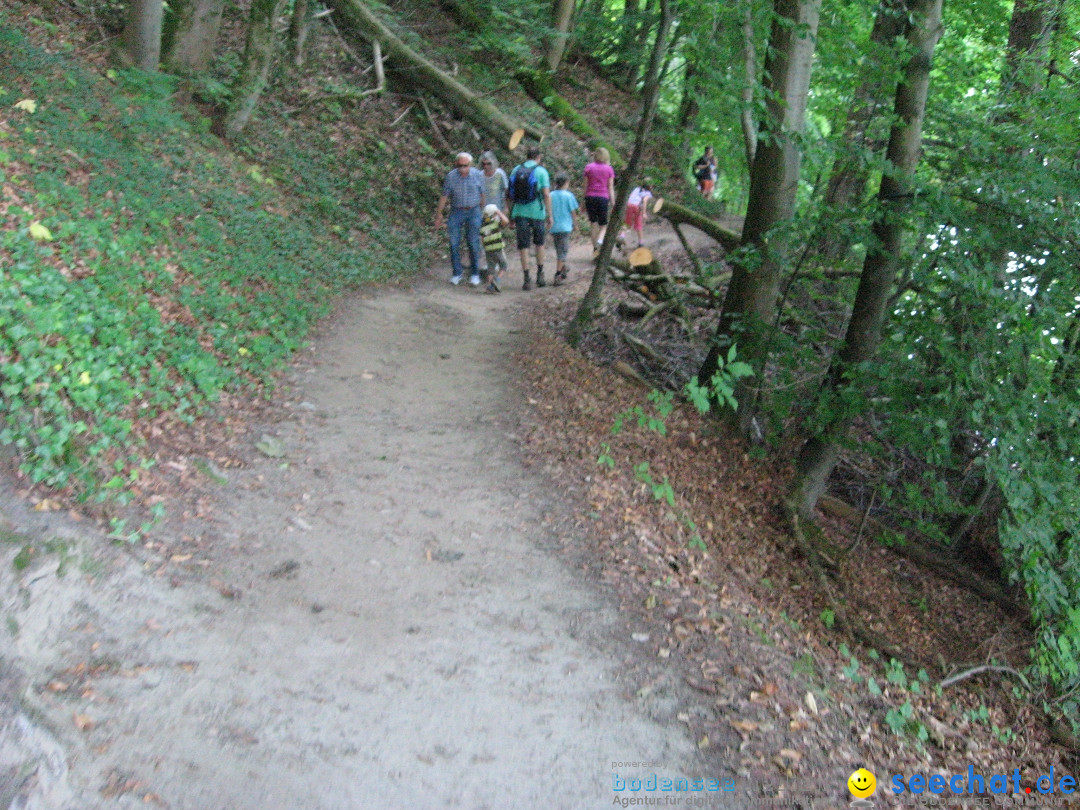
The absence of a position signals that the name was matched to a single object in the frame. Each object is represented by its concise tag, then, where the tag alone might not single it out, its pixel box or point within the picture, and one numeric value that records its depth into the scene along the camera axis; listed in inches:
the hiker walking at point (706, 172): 852.0
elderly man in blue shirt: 490.6
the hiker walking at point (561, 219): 532.6
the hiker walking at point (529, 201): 506.6
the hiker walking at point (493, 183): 504.7
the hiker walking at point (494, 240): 500.1
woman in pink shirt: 553.6
